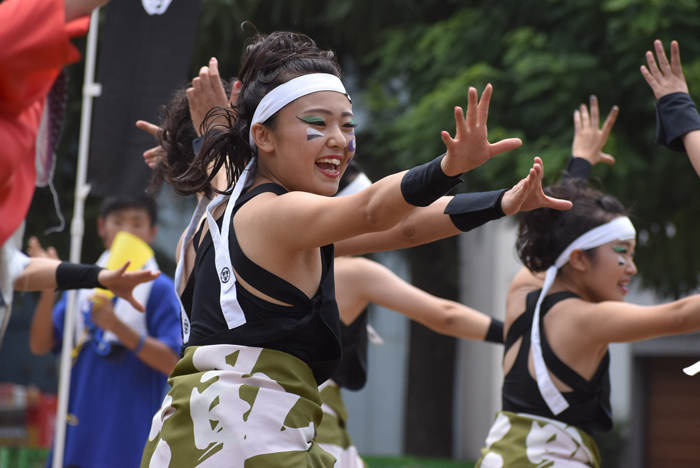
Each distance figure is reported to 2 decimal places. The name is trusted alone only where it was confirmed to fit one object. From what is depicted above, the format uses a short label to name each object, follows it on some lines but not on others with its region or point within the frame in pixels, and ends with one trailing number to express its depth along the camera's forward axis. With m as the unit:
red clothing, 3.95
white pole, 8.71
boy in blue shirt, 8.58
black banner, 9.43
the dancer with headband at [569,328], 6.38
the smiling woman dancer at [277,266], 3.96
